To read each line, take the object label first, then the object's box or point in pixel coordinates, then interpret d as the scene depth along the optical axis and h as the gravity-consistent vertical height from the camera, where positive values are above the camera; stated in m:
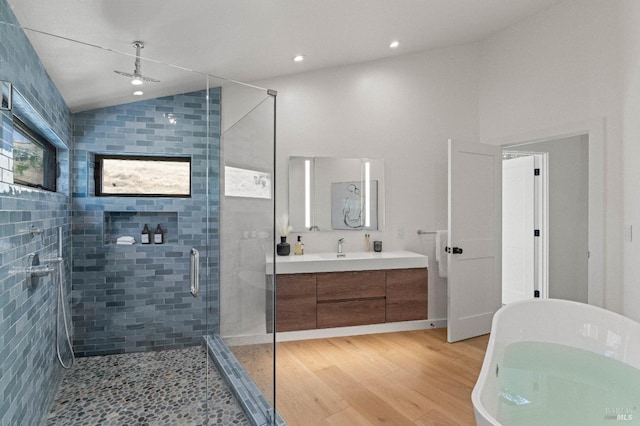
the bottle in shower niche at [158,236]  2.36 -0.16
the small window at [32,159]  1.50 +0.27
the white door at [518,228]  4.02 -0.19
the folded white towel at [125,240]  2.27 -0.18
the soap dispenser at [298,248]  3.42 -0.36
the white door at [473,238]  3.22 -0.25
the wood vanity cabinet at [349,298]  3.09 -0.82
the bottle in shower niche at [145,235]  2.32 -0.15
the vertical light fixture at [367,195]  3.67 +0.20
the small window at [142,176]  2.14 +0.25
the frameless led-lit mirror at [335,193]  3.51 +0.21
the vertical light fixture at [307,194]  3.53 +0.20
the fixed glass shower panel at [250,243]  2.18 -0.21
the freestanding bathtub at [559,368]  1.54 -0.90
